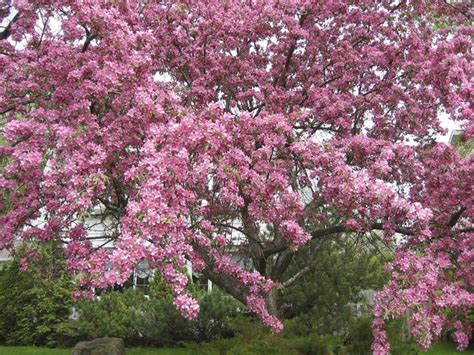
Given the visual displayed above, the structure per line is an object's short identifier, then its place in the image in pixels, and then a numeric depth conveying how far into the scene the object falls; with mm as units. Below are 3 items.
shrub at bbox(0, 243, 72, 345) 14102
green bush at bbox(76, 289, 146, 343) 12664
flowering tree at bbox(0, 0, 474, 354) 5340
